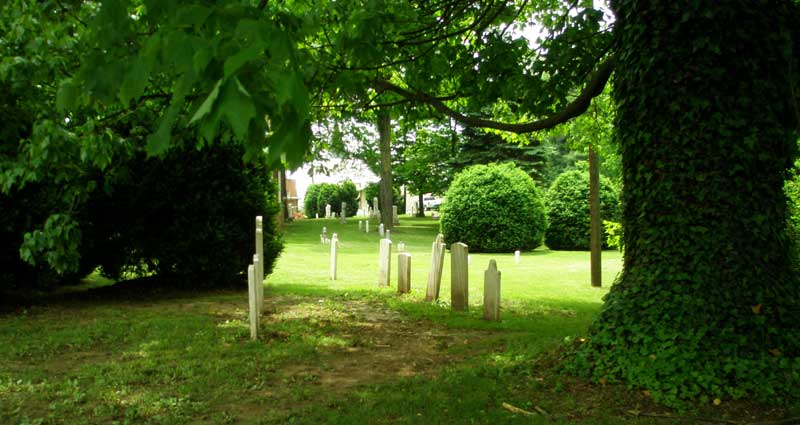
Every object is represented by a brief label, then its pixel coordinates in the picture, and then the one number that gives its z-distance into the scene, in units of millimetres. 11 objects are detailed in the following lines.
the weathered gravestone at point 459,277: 9445
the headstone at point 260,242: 9127
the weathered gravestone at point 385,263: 12406
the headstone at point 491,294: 8625
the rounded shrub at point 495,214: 23203
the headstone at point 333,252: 13992
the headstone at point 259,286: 7986
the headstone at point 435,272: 10398
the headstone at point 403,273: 11164
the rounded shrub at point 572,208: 24203
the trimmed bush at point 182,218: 10312
